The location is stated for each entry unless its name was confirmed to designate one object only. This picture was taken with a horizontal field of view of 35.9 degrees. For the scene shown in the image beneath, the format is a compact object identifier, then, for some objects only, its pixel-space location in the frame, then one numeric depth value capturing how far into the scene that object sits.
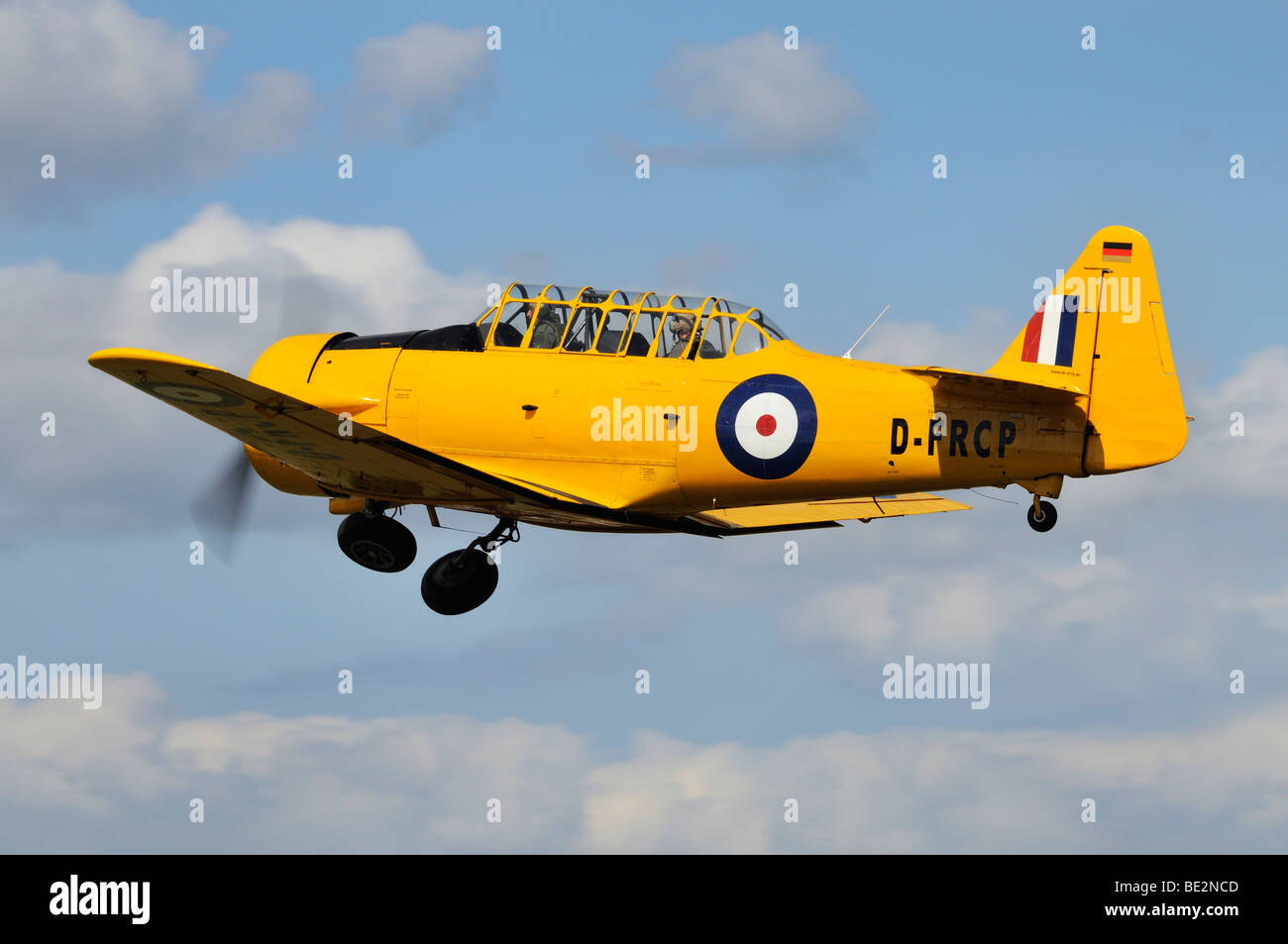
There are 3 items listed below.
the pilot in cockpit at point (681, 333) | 18.89
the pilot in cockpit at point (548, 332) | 19.31
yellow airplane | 17.62
